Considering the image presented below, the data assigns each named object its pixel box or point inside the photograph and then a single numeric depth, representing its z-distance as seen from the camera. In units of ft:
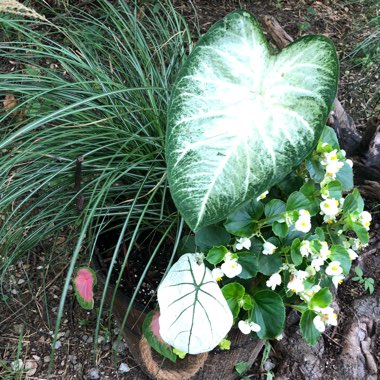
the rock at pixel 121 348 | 4.78
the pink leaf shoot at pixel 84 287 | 3.10
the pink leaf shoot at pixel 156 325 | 3.23
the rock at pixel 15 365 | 4.62
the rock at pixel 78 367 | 4.72
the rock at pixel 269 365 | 4.75
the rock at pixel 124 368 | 4.69
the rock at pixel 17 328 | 4.93
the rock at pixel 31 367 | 4.71
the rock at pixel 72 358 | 4.77
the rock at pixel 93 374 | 4.68
